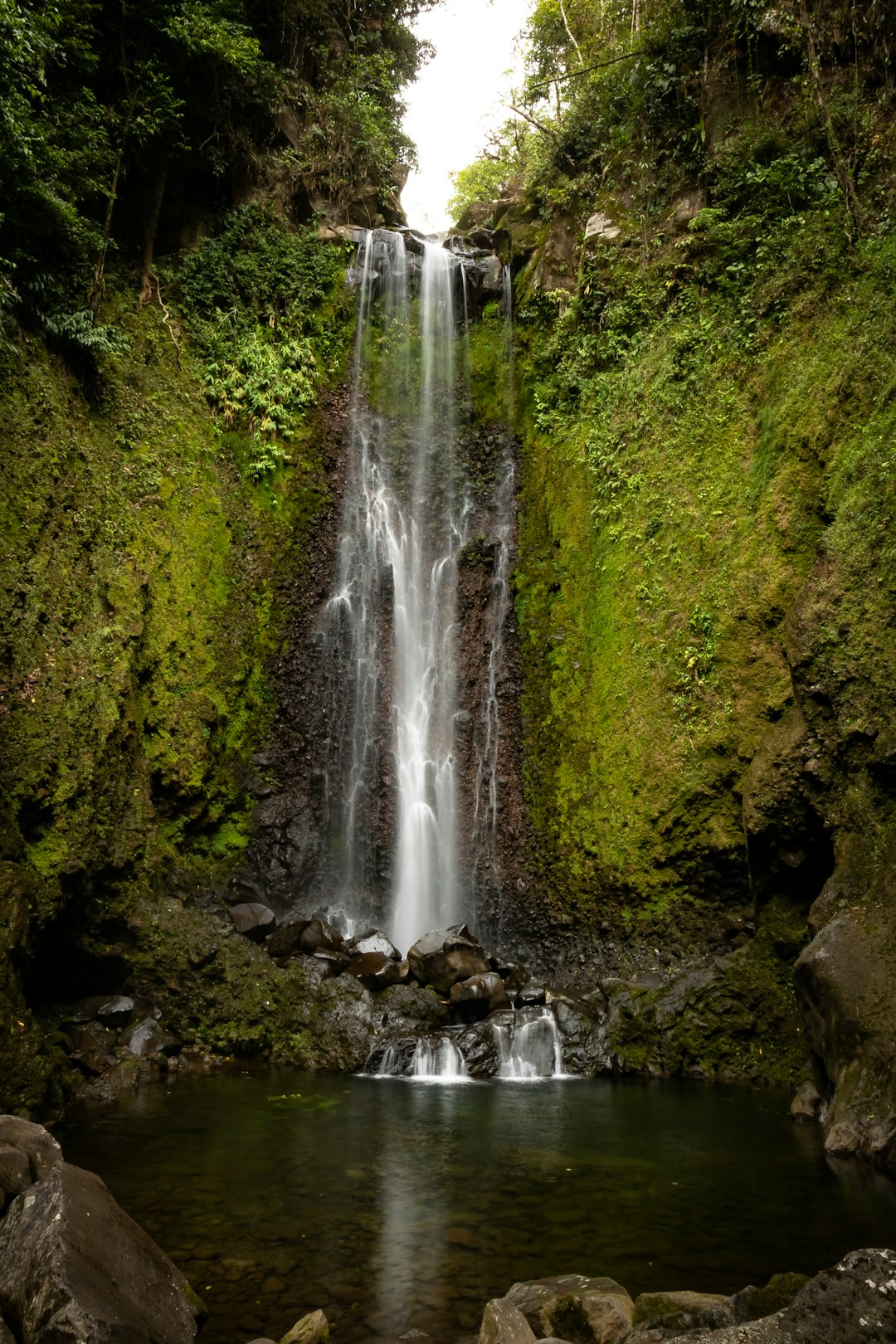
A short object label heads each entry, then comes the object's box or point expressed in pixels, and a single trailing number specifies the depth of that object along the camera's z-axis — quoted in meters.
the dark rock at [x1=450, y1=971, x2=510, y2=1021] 9.41
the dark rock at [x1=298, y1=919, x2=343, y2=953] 10.38
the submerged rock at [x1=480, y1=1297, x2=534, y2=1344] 3.18
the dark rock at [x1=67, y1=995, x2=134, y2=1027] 8.34
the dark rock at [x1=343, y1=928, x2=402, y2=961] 10.37
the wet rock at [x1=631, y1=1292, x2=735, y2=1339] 3.00
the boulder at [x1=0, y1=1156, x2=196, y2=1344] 2.92
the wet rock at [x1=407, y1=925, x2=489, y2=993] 9.87
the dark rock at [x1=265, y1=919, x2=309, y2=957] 10.26
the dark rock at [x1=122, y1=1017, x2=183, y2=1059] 8.38
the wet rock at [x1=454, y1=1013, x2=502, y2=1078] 8.70
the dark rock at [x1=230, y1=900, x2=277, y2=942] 10.34
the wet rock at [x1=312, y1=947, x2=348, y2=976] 9.80
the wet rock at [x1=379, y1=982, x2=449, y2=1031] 9.25
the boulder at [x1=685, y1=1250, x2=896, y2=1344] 2.44
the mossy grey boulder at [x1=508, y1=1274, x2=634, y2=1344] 3.26
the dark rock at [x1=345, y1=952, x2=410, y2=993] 9.77
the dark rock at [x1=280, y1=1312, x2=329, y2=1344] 3.34
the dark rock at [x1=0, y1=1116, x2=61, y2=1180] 4.09
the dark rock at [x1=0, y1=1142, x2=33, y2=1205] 3.82
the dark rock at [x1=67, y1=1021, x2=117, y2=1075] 7.75
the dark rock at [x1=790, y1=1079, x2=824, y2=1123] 7.14
